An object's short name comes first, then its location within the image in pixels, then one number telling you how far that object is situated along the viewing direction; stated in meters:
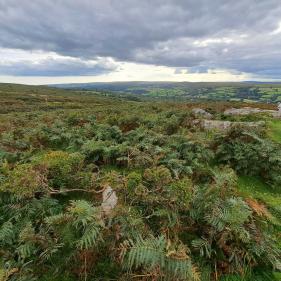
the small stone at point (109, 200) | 5.65
